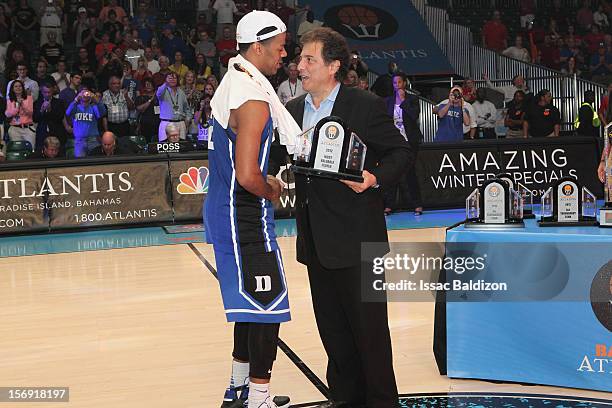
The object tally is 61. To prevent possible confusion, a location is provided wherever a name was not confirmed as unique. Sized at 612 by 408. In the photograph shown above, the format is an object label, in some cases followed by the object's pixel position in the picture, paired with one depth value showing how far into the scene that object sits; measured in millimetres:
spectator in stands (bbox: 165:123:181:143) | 14605
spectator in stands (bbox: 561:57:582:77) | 20456
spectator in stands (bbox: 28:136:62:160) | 13555
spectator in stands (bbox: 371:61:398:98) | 16672
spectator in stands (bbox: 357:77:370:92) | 14094
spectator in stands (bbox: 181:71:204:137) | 15469
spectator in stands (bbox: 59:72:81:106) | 15383
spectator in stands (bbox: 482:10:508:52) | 23328
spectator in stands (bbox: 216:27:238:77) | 18766
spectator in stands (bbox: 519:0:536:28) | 24912
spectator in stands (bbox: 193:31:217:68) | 19172
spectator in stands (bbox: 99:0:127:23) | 18891
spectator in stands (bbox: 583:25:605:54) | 23250
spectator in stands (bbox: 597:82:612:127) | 14920
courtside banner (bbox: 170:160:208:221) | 13586
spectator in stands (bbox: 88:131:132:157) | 13773
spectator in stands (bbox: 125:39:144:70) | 17375
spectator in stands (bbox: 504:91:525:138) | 17672
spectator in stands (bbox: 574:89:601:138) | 17641
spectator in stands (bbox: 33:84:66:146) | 14820
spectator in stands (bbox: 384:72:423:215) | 13720
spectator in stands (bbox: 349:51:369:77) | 16997
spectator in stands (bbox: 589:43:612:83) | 21141
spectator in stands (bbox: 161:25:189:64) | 18578
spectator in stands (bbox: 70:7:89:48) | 18781
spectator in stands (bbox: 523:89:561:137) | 17016
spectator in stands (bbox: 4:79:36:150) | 14633
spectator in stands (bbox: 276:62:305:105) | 15887
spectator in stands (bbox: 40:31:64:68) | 17594
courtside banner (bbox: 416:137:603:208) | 14531
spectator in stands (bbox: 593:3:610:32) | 24656
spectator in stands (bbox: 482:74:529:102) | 18391
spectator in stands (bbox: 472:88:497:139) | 17375
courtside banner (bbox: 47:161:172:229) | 13117
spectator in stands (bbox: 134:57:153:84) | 16219
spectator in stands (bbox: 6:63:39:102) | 15039
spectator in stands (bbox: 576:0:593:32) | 24938
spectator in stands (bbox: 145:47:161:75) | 17109
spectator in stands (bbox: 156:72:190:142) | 15070
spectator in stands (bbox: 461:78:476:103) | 17453
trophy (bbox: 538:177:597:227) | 5320
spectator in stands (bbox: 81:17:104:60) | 17953
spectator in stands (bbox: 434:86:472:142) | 15195
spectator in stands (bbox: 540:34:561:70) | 22500
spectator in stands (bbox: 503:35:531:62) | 22062
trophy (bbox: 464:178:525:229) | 5348
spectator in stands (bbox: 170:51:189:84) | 16998
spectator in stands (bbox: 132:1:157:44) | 19359
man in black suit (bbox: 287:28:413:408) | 4609
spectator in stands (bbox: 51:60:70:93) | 16031
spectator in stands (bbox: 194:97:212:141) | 15102
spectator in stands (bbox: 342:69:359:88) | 13481
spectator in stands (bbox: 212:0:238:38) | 20109
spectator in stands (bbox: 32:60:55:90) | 15508
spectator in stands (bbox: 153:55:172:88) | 16234
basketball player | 4387
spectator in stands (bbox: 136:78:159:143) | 15555
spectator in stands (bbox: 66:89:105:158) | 14562
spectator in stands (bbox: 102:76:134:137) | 15266
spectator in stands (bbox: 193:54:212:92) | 17406
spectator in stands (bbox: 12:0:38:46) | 19219
